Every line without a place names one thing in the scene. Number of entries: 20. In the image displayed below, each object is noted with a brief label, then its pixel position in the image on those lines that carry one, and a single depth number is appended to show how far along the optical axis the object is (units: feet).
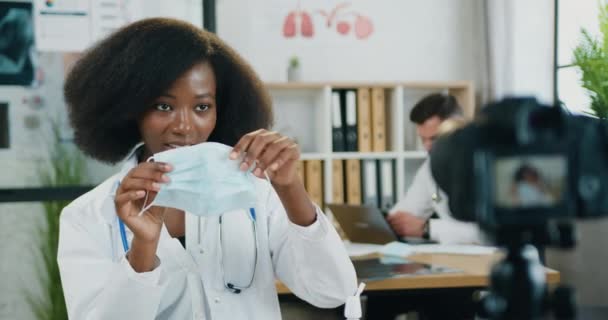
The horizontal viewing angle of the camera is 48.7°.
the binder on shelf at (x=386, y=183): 13.43
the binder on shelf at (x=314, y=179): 13.28
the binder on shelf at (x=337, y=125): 13.30
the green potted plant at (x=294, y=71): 13.69
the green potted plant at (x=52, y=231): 10.22
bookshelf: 13.29
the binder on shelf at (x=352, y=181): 13.38
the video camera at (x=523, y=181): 1.80
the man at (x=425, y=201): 9.61
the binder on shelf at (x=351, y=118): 13.26
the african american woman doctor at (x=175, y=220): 4.12
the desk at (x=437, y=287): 6.80
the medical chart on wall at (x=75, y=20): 10.09
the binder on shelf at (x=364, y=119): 13.30
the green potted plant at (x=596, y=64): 10.66
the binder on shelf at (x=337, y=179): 13.39
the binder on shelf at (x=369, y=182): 13.38
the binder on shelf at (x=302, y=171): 13.38
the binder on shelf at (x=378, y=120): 13.34
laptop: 9.02
